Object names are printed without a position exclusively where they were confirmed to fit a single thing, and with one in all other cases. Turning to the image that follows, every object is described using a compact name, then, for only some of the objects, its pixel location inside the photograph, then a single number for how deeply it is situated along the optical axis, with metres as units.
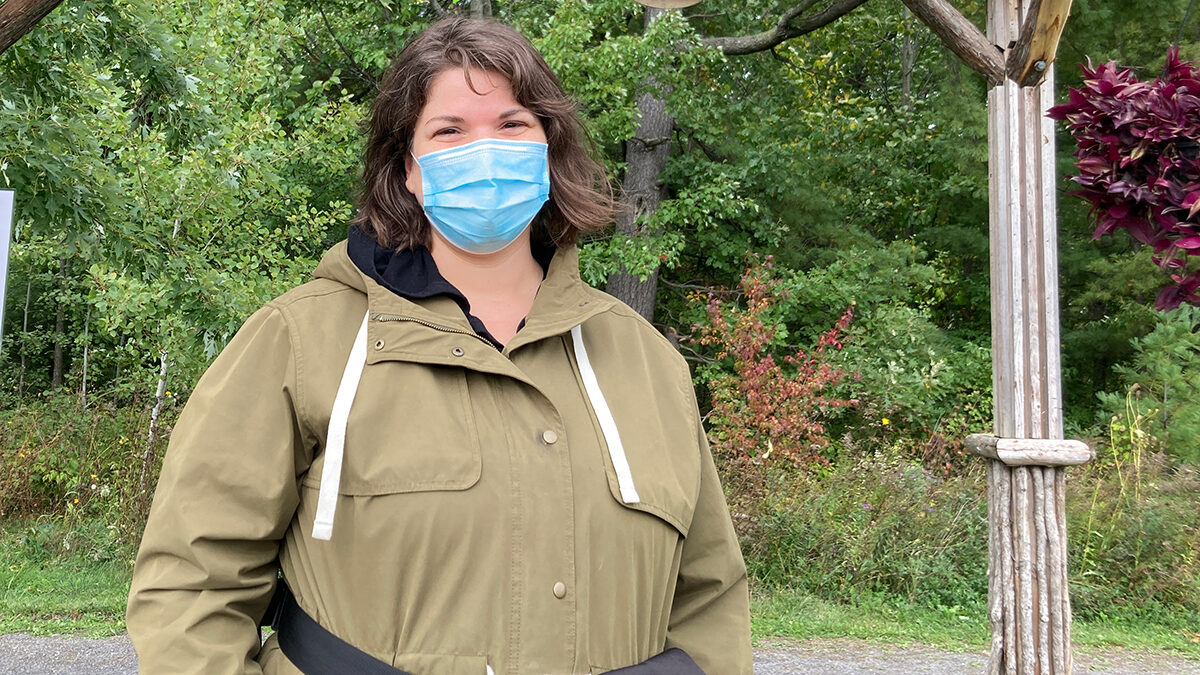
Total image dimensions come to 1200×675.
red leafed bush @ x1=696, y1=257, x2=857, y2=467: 8.69
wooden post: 3.71
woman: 1.49
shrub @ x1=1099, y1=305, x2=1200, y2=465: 8.60
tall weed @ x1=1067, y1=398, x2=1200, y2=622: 6.73
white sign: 3.21
